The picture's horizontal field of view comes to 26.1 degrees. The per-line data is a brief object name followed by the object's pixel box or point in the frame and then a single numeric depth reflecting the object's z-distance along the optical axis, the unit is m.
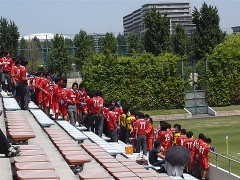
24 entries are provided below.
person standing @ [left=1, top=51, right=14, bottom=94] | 19.33
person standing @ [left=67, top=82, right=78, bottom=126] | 17.80
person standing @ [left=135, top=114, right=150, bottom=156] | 17.14
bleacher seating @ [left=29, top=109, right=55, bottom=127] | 14.33
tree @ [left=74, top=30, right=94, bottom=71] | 60.22
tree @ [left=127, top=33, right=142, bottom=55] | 65.19
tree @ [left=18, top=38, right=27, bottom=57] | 59.42
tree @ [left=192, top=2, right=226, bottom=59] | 55.62
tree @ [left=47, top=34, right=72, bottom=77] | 55.91
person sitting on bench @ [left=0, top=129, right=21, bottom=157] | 8.55
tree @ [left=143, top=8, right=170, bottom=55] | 55.62
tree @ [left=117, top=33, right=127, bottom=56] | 67.88
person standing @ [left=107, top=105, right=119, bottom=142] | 18.61
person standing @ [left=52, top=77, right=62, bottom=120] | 17.59
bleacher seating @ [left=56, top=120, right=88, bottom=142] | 13.12
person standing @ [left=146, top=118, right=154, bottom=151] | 17.39
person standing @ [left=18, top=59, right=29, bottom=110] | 17.16
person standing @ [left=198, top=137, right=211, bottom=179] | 15.76
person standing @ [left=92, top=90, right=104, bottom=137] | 18.02
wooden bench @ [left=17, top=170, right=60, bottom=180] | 7.29
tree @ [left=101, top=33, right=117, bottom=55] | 62.36
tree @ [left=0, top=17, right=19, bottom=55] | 52.81
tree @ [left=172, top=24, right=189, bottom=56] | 64.06
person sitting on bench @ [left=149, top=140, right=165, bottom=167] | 15.29
